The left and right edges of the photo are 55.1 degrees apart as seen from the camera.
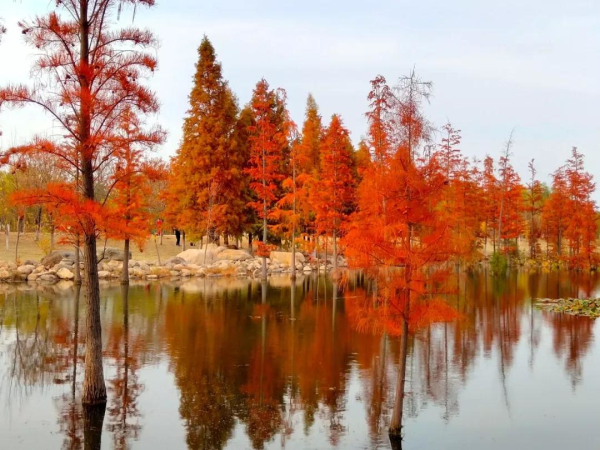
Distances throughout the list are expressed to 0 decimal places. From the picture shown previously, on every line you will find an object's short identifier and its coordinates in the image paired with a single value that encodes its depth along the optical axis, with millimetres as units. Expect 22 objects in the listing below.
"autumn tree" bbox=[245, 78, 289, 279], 39094
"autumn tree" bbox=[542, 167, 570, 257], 59438
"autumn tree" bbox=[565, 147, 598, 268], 55375
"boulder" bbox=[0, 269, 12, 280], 37062
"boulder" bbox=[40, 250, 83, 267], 40969
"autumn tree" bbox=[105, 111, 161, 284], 12875
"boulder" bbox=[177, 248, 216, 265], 46750
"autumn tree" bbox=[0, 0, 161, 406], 12391
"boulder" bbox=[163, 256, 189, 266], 45794
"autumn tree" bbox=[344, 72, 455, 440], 11477
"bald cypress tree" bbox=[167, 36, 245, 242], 46719
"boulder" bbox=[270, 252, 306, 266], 51616
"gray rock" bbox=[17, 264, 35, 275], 38094
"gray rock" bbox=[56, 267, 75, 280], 38344
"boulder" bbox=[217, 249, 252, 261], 48094
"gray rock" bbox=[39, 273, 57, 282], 37769
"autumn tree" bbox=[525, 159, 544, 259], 61094
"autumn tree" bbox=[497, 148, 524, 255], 57394
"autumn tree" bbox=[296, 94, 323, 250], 39500
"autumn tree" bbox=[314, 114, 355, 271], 39906
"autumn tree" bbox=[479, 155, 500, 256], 60594
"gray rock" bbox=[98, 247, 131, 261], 43938
